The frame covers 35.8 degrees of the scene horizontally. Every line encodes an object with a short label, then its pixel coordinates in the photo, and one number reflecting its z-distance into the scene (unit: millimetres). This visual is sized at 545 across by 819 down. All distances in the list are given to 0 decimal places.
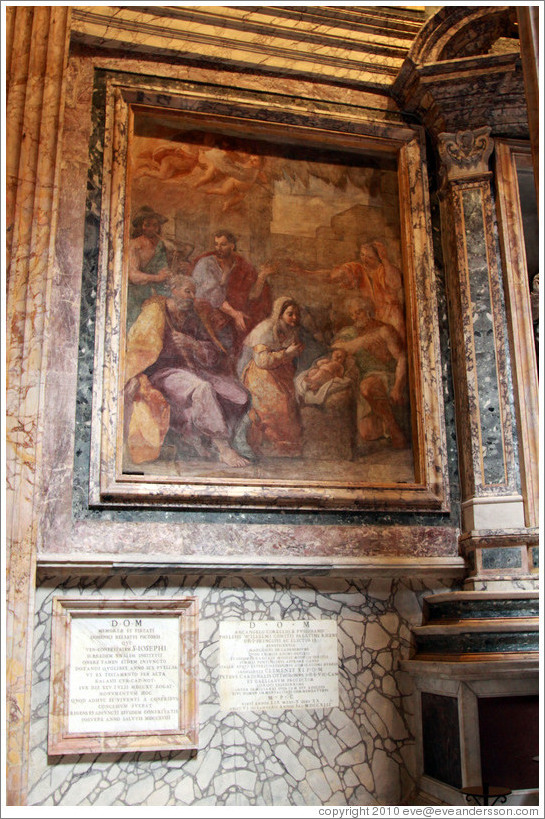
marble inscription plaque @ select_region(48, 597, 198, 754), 5098
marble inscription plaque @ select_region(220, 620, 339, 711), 5422
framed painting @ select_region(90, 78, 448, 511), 5887
